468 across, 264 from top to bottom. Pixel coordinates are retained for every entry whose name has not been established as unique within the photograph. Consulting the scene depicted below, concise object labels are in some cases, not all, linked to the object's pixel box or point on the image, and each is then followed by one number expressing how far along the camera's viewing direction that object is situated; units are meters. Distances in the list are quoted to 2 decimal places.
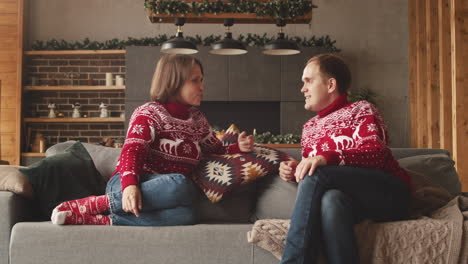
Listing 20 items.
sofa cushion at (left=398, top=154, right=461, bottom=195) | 2.63
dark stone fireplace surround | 7.64
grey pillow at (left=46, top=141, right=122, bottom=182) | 2.68
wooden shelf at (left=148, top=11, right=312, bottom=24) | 5.54
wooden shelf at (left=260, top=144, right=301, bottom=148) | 7.12
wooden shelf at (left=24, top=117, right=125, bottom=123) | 7.70
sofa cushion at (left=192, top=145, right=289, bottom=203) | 2.29
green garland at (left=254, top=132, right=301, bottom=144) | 7.03
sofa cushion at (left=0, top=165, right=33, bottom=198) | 2.12
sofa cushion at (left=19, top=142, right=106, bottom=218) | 2.29
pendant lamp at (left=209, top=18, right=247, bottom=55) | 5.27
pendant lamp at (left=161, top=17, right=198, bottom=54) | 5.22
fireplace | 7.98
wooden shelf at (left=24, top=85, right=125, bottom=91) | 7.69
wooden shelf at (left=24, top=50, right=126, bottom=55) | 7.72
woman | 2.06
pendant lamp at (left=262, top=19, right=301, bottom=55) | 5.39
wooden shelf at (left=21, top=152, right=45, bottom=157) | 7.52
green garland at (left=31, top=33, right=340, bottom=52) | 7.69
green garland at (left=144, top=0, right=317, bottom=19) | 5.30
